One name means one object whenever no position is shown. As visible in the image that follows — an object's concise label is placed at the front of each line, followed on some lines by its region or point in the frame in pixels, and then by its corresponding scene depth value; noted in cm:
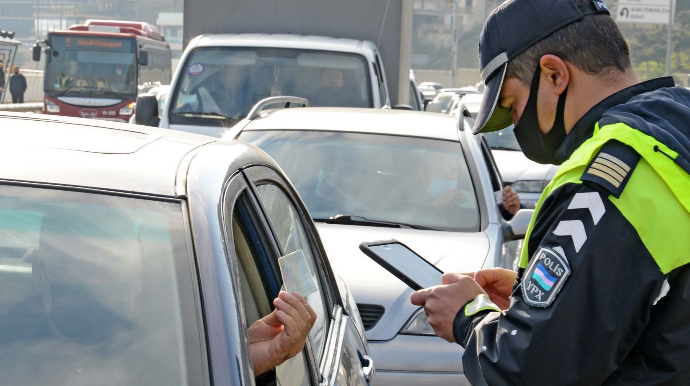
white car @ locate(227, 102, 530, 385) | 418
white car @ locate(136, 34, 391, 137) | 862
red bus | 2344
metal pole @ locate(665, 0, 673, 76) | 4170
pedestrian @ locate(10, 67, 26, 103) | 3170
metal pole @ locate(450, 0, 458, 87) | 5338
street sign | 4456
